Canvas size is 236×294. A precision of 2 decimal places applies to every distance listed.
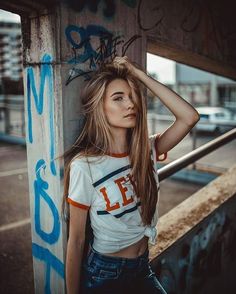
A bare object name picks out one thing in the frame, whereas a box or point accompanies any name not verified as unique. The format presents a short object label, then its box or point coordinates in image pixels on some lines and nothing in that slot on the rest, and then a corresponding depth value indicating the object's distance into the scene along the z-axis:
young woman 1.61
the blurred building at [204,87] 27.66
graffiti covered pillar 1.70
